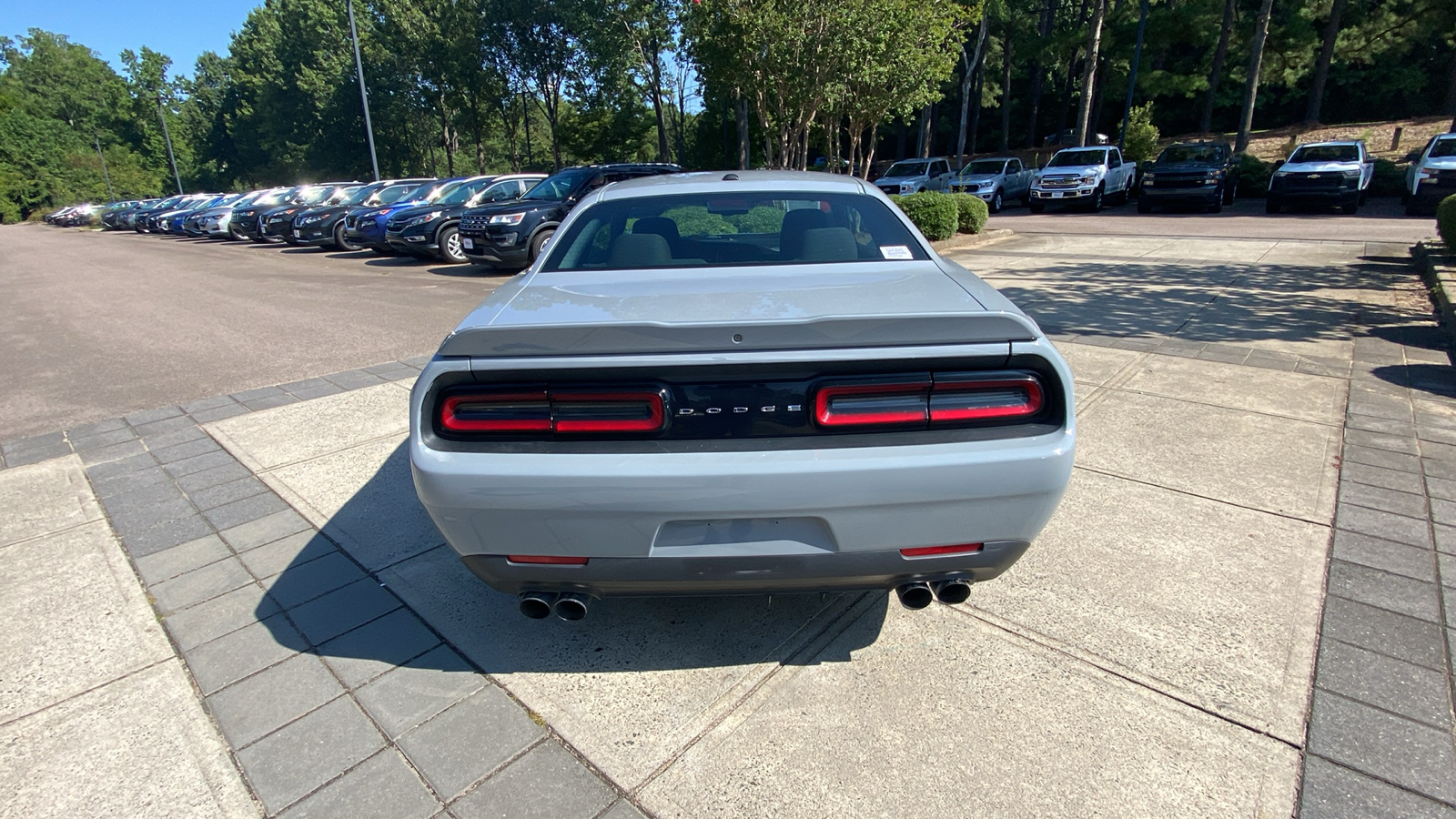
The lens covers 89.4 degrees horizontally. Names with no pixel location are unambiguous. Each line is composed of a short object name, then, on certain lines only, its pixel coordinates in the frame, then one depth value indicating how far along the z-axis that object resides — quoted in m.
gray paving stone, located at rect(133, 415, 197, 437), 5.09
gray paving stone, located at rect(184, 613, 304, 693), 2.52
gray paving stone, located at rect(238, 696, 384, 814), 2.04
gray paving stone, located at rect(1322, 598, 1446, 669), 2.43
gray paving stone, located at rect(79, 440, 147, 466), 4.57
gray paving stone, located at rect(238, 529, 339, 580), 3.21
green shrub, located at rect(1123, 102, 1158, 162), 30.72
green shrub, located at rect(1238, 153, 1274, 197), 22.06
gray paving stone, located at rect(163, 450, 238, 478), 4.34
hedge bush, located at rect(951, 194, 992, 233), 14.64
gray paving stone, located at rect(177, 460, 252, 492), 4.12
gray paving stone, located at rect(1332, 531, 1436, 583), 2.90
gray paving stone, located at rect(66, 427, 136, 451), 4.82
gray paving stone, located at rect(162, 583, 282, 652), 2.75
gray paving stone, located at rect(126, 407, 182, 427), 5.34
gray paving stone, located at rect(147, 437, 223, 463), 4.57
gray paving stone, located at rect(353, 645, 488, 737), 2.29
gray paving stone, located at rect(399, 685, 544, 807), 2.07
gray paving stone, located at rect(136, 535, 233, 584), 3.21
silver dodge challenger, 1.96
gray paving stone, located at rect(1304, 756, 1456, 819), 1.86
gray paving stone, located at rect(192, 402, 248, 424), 5.31
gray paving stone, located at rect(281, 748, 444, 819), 1.95
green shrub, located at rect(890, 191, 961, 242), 13.45
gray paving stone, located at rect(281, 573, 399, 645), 2.75
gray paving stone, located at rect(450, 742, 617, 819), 1.94
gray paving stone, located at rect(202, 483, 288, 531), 3.67
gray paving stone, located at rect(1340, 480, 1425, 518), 3.39
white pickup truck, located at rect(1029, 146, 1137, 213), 20.23
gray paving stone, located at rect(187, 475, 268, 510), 3.89
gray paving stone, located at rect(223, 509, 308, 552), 3.45
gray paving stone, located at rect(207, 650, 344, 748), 2.28
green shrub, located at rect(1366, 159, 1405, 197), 21.53
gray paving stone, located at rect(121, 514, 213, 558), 3.43
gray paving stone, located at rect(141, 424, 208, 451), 4.80
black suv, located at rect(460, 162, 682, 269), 11.90
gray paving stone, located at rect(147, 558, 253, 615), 2.98
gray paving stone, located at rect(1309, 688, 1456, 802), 1.96
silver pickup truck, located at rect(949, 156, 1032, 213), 21.83
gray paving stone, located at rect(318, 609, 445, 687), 2.51
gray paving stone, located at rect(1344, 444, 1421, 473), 3.85
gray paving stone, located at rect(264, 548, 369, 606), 2.98
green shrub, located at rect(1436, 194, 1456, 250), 9.26
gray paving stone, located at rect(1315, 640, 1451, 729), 2.20
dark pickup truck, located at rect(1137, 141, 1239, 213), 18.45
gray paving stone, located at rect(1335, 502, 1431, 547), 3.14
